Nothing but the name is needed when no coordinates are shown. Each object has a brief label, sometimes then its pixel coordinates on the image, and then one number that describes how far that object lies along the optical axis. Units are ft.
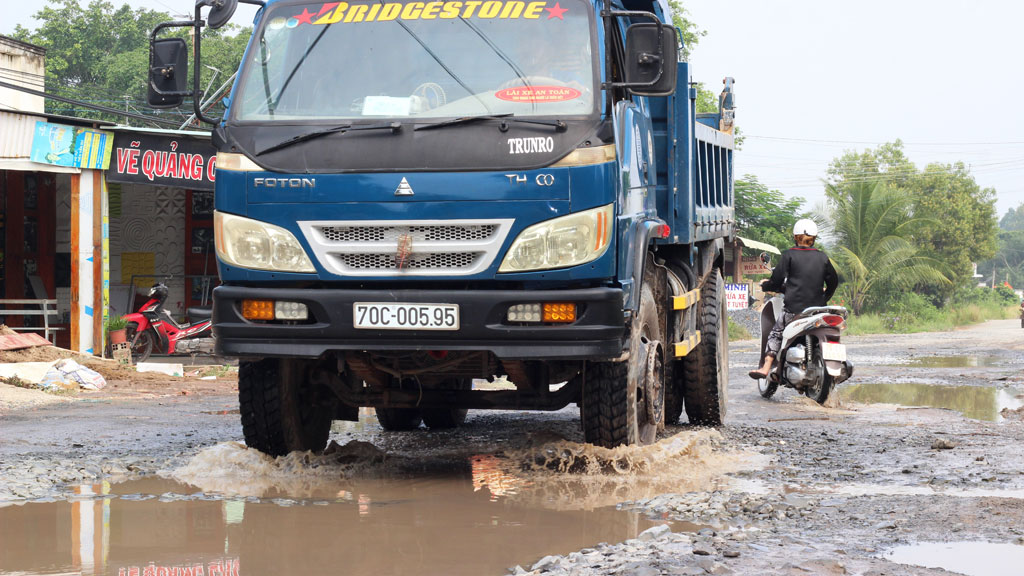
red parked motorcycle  56.77
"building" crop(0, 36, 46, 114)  91.32
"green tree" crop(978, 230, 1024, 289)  339.92
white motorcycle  34.65
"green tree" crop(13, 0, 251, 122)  152.35
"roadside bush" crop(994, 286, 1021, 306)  209.36
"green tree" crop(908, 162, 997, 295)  185.78
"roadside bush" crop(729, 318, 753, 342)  96.67
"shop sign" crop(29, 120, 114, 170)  50.88
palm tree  113.09
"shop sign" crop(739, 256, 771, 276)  107.24
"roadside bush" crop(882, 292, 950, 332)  120.67
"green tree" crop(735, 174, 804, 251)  126.62
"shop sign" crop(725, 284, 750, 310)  85.79
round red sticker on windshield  19.69
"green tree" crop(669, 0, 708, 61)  127.44
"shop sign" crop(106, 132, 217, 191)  54.65
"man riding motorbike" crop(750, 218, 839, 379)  36.70
